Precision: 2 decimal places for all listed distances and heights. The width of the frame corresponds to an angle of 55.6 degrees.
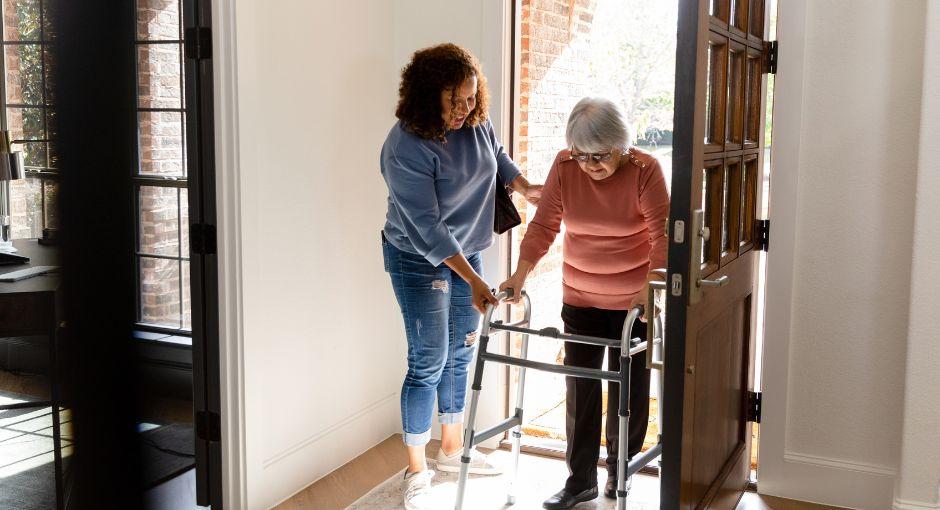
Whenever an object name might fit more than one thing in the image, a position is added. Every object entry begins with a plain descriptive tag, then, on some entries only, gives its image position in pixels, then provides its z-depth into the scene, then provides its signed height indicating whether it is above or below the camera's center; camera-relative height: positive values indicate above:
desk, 2.35 -0.37
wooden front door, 2.30 -0.22
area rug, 3.28 -1.20
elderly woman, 2.80 -0.23
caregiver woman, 2.98 -0.16
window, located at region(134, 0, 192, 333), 2.81 +0.00
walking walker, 2.58 -0.57
